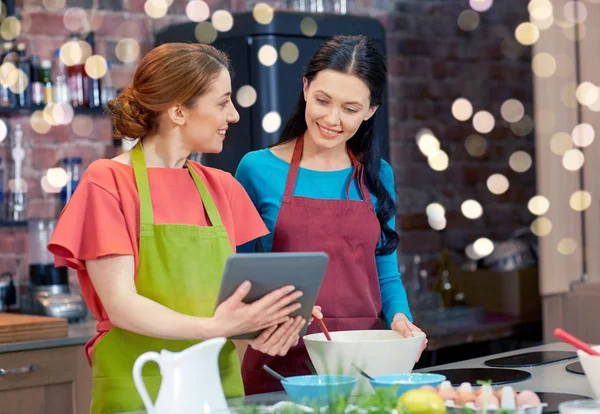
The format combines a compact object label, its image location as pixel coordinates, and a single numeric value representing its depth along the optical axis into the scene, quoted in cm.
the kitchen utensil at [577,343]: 161
